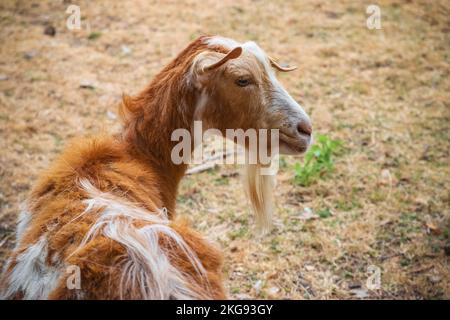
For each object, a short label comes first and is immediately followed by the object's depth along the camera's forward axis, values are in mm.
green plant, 4566
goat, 1775
